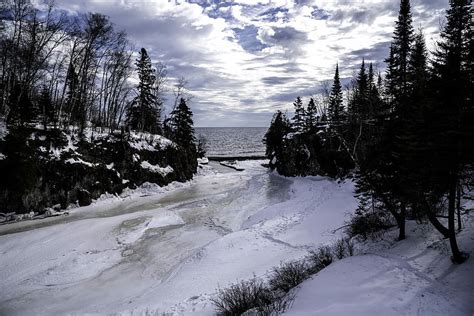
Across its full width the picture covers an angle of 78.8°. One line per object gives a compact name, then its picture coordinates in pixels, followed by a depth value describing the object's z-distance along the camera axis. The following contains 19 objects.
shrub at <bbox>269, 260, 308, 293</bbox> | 9.14
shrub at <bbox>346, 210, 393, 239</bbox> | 13.92
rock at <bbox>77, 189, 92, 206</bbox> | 23.33
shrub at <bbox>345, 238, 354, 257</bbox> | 11.52
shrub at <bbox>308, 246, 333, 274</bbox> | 10.63
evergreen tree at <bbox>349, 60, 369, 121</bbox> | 29.34
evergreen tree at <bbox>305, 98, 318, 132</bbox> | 57.15
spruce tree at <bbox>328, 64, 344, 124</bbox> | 54.56
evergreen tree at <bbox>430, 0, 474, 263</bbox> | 8.42
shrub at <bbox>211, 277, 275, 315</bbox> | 7.64
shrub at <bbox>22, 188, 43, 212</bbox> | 20.19
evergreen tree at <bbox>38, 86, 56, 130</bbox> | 27.89
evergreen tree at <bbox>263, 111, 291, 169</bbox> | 50.09
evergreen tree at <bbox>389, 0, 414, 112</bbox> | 27.42
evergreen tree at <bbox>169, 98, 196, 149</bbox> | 47.62
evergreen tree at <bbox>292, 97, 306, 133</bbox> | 56.38
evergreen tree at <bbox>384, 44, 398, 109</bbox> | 26.83
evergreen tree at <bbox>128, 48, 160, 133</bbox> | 38.94
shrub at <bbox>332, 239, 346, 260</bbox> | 11.48
